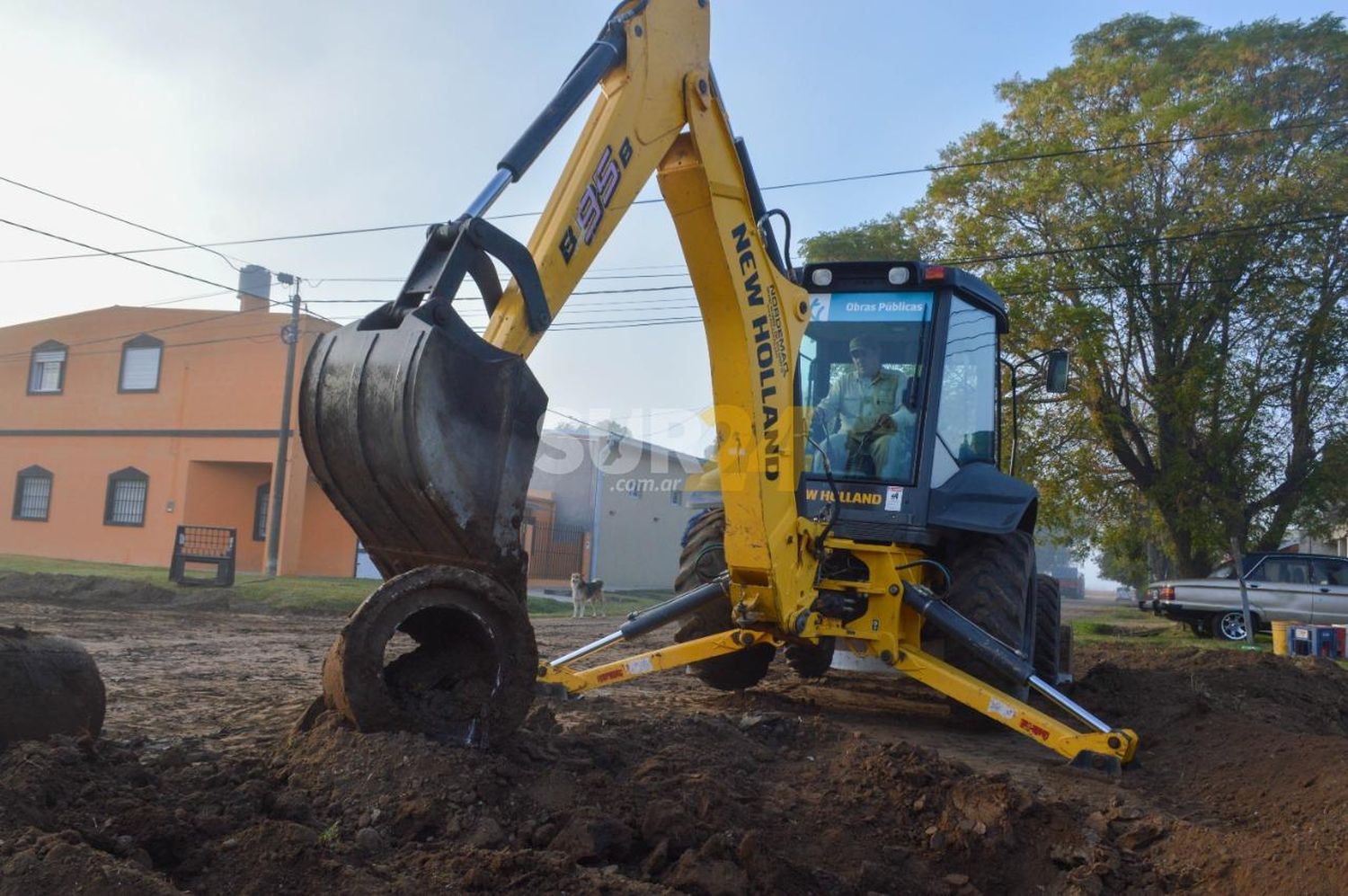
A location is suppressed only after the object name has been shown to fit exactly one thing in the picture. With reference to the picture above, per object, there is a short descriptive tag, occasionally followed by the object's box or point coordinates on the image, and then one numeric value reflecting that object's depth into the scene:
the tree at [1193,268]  19.06
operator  7.09
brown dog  20.20
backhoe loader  4.05
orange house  26.00
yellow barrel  14.30
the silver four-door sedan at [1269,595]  18.36
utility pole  23.09
